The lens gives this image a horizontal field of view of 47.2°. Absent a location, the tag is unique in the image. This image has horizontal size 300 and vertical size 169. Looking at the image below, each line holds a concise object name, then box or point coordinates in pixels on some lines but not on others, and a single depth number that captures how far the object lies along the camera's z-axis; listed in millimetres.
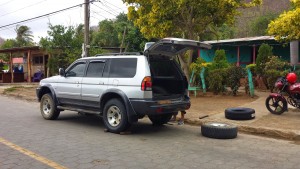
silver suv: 7516
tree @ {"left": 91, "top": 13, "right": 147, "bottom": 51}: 30409
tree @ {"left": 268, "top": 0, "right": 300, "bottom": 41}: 10258
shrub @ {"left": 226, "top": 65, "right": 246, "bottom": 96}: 13281
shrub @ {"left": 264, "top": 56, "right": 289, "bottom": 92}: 14164
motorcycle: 9602
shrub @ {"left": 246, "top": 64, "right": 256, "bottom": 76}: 16792
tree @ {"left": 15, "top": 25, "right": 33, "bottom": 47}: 58375
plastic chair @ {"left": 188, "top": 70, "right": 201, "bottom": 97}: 13695
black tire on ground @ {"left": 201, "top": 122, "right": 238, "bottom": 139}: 7504
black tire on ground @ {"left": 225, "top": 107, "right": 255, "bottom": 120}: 9055
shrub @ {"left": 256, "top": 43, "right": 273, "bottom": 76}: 16906
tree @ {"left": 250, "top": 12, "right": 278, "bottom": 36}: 37188
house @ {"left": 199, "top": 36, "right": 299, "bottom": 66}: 19127
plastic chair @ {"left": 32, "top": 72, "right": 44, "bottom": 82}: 28266
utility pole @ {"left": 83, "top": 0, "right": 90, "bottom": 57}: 16750
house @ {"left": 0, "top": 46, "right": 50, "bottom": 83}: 27728
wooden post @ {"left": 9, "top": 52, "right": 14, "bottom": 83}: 28638
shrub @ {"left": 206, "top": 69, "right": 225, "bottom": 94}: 13664
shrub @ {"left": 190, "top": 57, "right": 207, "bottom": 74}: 14095
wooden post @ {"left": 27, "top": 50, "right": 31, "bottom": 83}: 27366
